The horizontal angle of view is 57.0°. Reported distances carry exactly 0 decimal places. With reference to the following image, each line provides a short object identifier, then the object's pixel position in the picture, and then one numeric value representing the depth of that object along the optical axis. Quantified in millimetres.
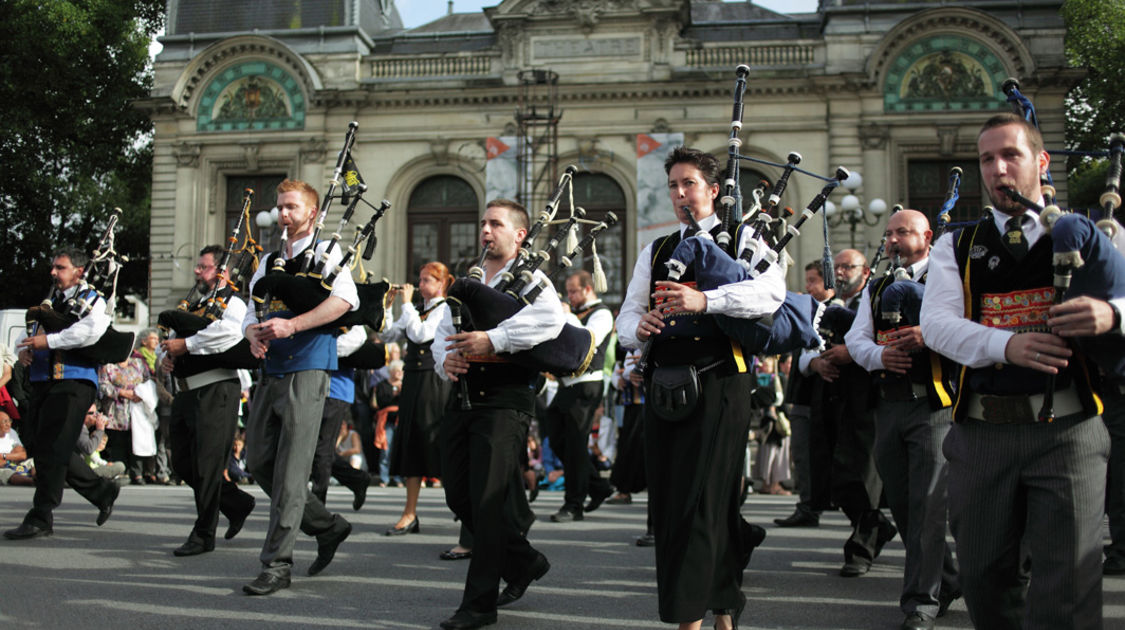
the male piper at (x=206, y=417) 7391
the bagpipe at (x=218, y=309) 7539
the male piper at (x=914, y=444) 5395
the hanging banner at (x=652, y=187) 26812
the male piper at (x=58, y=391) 7973
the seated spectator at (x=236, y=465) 9628
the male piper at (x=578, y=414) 10000
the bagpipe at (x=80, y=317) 8164
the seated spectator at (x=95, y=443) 13336
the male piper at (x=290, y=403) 6016
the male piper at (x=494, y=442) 5410
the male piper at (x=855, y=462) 6973
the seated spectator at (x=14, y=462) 12969
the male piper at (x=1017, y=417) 3350
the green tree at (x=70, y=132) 31953
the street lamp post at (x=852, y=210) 20531
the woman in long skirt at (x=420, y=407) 8836
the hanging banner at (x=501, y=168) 27391
